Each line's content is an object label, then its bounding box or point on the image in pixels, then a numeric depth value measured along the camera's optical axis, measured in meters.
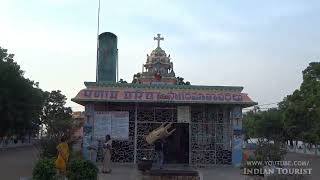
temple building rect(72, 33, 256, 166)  13.44
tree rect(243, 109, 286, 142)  35.72
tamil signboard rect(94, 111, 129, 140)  13.55
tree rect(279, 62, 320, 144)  21.91
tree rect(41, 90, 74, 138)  11.56
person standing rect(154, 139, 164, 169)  12.49
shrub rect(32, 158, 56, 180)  8.31
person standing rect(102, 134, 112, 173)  11.56
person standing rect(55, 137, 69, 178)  8.29
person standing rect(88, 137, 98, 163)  13.54
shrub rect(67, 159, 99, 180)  8.21
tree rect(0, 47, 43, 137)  21.40
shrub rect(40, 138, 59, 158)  11.04
